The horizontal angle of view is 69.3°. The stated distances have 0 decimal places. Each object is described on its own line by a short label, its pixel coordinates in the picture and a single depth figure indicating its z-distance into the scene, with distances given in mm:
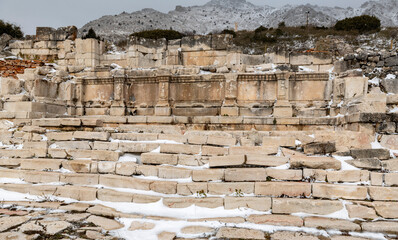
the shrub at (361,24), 35594
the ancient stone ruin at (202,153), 4148
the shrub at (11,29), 21341
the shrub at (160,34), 37062
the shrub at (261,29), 39012
